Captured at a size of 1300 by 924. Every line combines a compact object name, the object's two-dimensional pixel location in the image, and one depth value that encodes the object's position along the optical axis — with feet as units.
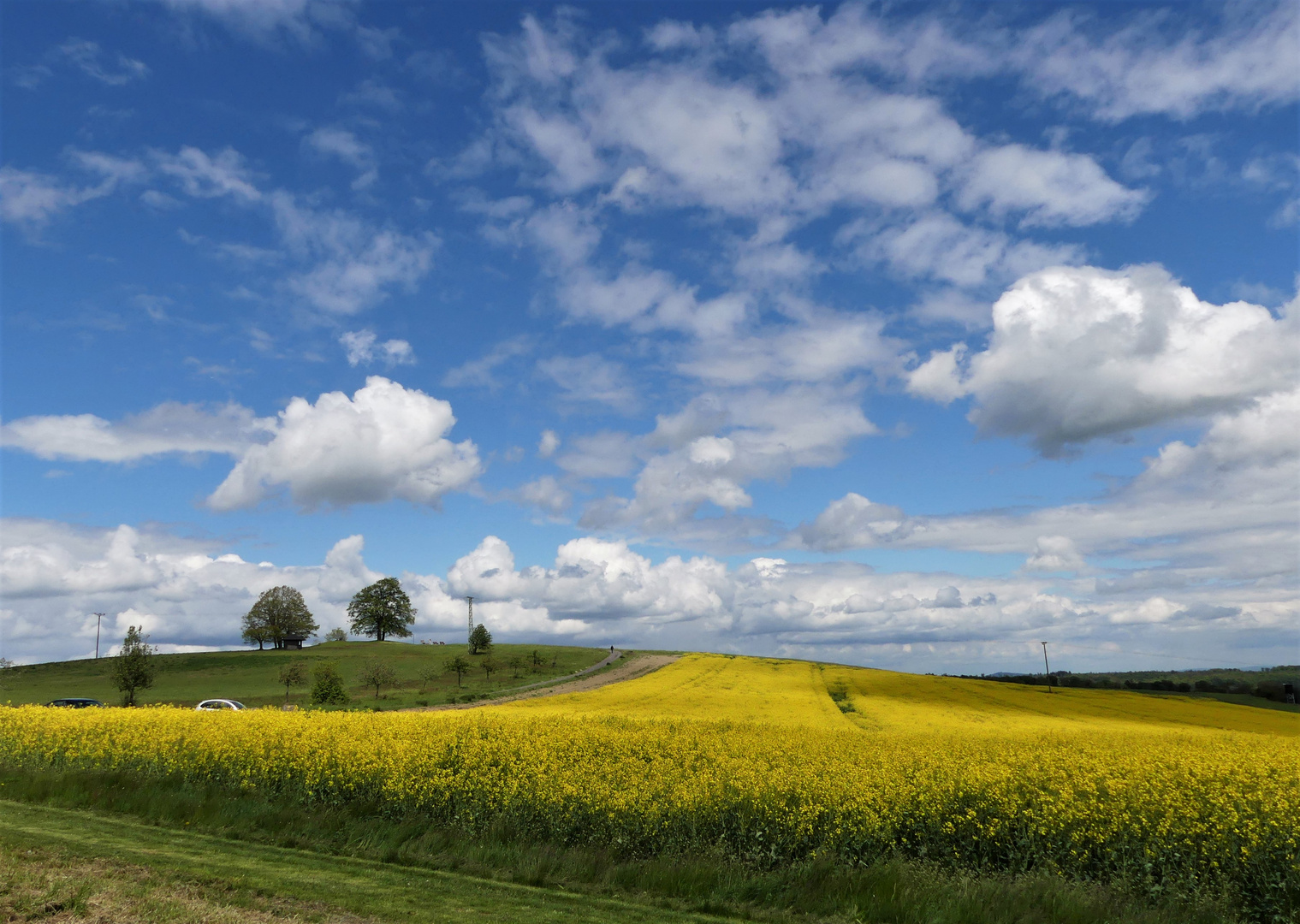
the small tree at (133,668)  202.08
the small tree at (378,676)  219.82
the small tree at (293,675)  224.31
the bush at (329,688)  175.73
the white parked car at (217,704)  142.29
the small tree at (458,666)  254.47
